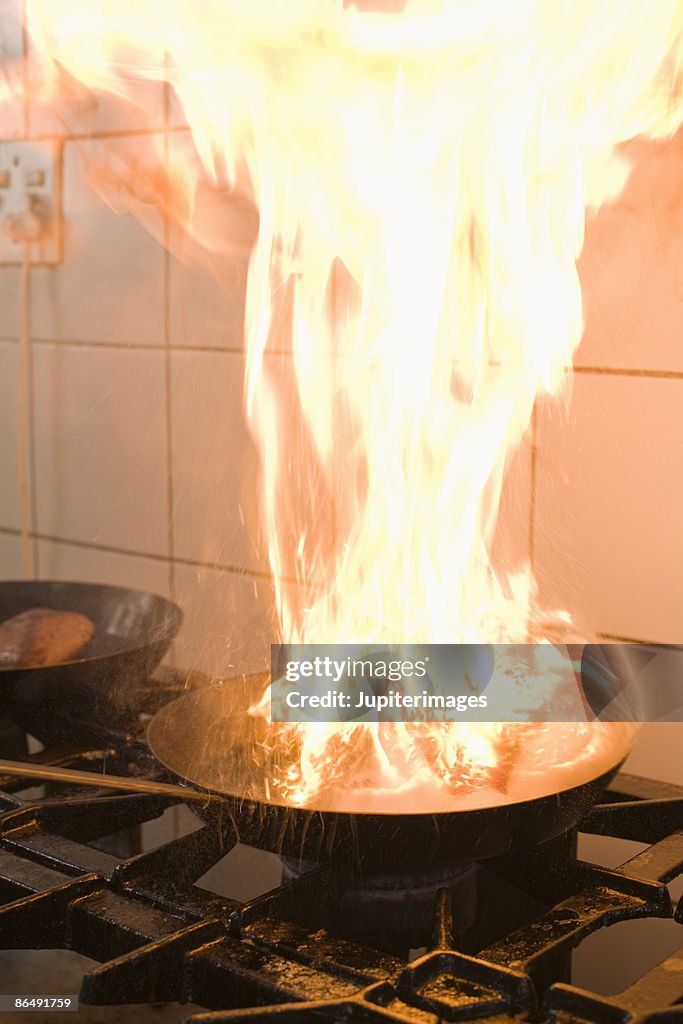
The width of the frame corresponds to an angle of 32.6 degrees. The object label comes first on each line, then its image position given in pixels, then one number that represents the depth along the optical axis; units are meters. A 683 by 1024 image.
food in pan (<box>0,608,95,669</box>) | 1.04
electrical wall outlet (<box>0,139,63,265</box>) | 1.42
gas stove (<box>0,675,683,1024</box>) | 0.59
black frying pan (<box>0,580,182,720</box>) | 0.96
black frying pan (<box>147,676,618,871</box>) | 0.68
